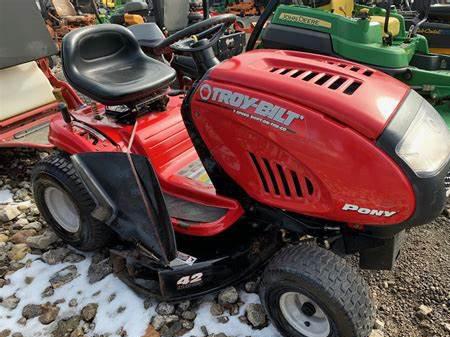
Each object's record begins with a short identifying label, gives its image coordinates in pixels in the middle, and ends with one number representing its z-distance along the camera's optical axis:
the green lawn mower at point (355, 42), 3.51
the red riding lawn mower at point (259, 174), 1.38
